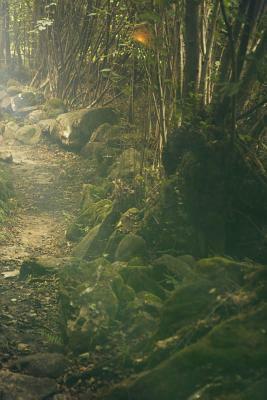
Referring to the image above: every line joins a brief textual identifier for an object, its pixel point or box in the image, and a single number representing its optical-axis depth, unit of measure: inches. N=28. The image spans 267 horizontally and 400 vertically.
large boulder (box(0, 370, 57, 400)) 140.1
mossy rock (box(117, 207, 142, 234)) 241.5
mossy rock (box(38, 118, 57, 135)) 514.3
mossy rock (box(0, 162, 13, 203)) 343.6
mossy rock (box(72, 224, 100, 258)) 258.7
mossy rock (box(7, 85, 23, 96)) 724.7
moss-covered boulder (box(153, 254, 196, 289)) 179.2
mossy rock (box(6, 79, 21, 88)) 787.4
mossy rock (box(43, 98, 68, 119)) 564.4
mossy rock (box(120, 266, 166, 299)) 188.1
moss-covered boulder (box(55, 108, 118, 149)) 444.8
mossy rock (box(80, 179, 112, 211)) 323.3
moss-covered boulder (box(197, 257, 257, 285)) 151.1
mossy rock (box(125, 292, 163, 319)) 171.0
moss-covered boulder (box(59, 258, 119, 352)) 165.0
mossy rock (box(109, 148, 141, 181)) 295.1
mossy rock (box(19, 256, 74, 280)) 236.7
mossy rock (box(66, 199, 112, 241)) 292.7
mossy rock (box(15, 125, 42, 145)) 533.3
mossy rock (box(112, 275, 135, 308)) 181.3
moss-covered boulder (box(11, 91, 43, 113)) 658.2
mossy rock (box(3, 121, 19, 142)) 555.9
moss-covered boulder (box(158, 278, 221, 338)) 140.9
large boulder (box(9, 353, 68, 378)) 151.3
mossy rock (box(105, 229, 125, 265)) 243.0
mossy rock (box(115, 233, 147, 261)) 220.1
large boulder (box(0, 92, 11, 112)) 681.3
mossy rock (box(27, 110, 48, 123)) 586.0
